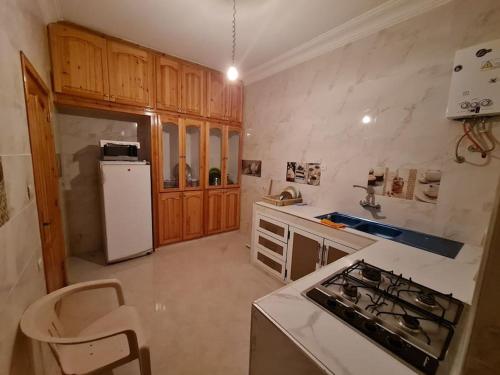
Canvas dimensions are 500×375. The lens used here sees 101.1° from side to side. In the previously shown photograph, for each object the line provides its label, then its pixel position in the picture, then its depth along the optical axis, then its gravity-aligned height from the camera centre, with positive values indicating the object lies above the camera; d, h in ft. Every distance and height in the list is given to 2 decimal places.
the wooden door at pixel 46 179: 4.45 -0.76
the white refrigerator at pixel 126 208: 8.29 -2.25
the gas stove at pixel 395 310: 2.13 -1.86
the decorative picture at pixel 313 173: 8.59 -0.49
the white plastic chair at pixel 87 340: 3.05 -3.34
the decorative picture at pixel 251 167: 11.44 -0.45
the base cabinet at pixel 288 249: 6.36 -3.08
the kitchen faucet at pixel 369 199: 6.89 -1.20
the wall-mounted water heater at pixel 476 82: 4.61 +2.00
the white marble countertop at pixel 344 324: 2.02 -1.91
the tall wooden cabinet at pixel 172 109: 7.65 +2.08
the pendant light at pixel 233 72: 6.22 +2.61
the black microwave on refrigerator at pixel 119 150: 8.45 +0.16
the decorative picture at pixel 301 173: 9.12 -0.51
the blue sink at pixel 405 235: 4.91 -1.93
